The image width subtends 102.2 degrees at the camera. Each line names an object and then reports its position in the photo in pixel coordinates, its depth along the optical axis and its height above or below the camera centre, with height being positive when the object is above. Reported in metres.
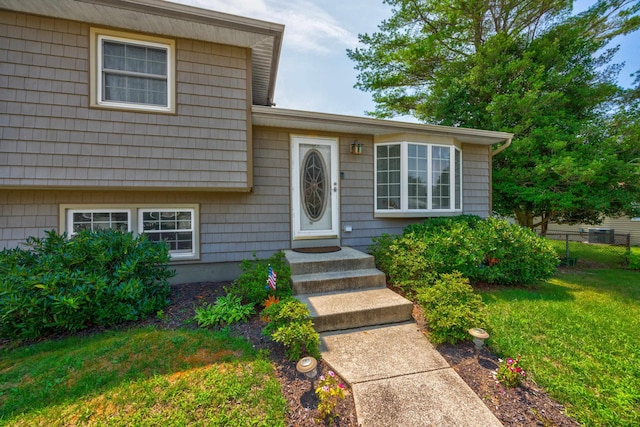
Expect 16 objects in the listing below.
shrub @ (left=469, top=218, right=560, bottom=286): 4.70 -0.83
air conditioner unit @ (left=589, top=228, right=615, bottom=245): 11.66 -1.08
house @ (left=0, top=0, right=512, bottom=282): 3.62 +1.17
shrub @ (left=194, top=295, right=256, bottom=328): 3.22 -1.30
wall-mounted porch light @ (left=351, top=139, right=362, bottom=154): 5.61 +1.41
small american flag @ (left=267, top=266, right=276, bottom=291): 3.50 -0.91
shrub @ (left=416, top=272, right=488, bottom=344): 2.90 -1.15
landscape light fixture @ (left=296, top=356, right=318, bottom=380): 2.27 -1.36
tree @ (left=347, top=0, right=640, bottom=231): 7.32 +4.12
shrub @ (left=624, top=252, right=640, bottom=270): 7.17 -1.32
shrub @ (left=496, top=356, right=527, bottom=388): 2.30 -1.45
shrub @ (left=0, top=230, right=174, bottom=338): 2.84 -0.85
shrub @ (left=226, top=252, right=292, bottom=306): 3.62 -1.04
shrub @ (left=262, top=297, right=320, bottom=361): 2.53 -1.18
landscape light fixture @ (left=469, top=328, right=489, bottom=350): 2.71 -1.29
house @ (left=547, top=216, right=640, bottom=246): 12.11 -0.89
